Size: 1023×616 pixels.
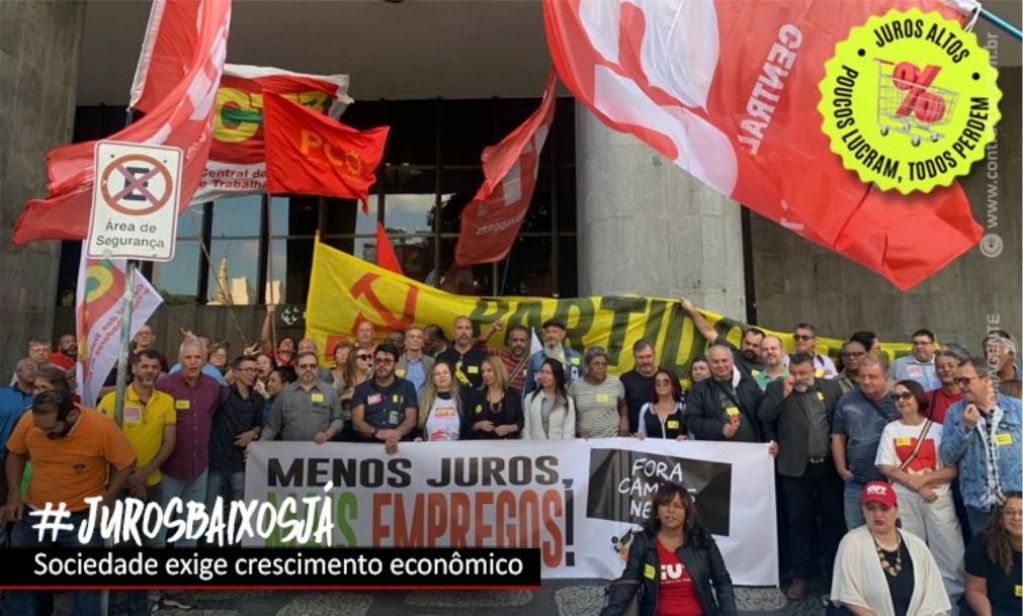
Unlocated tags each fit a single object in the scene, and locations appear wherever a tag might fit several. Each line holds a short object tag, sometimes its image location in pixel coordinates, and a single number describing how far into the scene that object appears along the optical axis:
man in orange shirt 4.56
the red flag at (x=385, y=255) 9.23
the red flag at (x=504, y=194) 8.97
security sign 4.66
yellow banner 7.88
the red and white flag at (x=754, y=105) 4.09
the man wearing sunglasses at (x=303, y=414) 6.18
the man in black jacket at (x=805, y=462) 5.71
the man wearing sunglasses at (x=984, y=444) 4.68
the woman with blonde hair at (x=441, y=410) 6.15
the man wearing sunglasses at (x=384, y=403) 6.12
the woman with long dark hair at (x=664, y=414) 6.14
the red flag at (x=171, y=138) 5.23
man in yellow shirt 5.27
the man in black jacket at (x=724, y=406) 5.97
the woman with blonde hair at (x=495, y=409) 6.17
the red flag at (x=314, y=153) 8.62
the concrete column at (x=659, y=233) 9.36
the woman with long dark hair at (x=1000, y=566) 4.12
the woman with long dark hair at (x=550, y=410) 6.17
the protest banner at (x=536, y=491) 6.02
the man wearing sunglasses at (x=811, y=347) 6.74
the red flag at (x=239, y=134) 9.26
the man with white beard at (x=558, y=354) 7.11
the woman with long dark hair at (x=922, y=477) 4.95
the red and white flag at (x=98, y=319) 5.14
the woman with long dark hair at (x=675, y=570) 4.09
